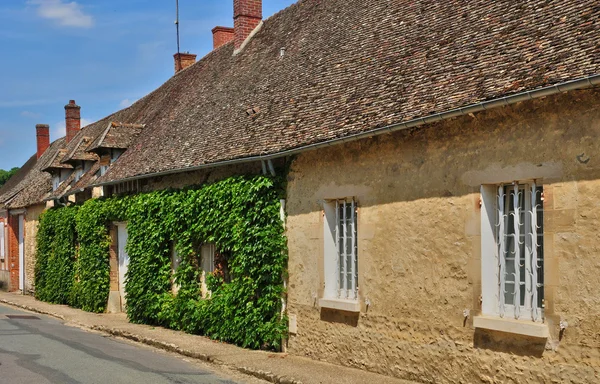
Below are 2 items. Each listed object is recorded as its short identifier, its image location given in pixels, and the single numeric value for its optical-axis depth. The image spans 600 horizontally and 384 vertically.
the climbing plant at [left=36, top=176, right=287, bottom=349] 12.06
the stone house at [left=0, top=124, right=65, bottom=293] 27.22
